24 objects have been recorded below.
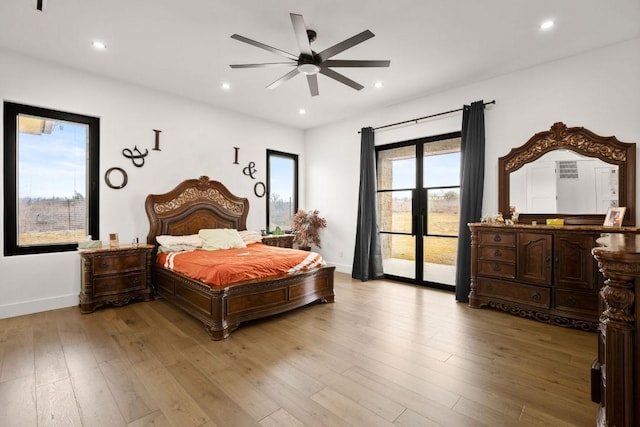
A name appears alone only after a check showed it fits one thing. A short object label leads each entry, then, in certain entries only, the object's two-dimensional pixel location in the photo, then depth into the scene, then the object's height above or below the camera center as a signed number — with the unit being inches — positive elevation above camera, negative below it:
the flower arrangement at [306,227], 244.2 -10.8
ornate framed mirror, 130.9 +17.7
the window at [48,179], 141.6 +17.3
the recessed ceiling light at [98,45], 131.3 +74.3
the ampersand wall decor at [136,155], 172.6 +33.7
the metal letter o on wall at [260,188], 234.1 +19.4
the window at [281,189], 247.4 +21.0
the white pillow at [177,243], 169.8 -16.9
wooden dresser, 125.2 -26.1
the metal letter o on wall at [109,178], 165.9 +19.9
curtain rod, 165.9 +61.2
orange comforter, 123.7 -22.9
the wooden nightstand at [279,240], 217.6 -19.5
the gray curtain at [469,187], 164.7 +15.2
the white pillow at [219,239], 179.3 -15.7
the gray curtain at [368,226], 215.9 -8.7
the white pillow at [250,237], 204.2 -15.9
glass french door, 187.3 +4.1
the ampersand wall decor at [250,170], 228.1 +33.6
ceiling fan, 98.3 +58.7
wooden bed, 121.0 -31.6
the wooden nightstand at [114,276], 144.0 -31.4
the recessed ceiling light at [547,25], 115.9 +73.9
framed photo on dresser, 124.1 -1.0
